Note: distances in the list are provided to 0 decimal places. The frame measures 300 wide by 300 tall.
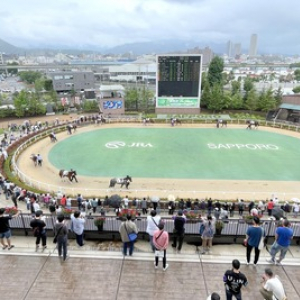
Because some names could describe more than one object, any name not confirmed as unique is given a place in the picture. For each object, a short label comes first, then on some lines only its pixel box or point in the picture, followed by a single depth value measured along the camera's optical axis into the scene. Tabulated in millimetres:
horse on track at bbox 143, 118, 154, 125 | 33494
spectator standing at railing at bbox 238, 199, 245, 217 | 13360
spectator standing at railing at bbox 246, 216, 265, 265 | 6492
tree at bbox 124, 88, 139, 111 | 43438
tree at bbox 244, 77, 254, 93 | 62944
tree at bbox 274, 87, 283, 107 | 41625
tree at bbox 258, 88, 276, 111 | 40062
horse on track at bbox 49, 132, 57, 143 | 26734
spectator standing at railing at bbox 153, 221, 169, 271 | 6285
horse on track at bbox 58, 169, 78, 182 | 17500
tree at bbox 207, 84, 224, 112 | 41250
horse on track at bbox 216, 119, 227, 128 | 32287
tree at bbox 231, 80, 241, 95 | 46522
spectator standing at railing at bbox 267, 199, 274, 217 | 12953
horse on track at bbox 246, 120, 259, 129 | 31547
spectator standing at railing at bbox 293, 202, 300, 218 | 13148
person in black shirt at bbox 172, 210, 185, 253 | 7078
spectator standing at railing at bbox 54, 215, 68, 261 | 6676
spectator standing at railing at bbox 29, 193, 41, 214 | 11562
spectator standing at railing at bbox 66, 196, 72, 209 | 13257
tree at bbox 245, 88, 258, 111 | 41406
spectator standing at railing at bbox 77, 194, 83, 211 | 13397
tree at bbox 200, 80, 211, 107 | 42875
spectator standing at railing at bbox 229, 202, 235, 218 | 13352
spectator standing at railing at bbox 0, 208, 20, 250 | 7027
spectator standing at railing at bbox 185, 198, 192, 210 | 13312
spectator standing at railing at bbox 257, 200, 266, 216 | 12884
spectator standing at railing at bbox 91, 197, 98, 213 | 13258
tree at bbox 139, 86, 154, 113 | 43688
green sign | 36531
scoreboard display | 34656
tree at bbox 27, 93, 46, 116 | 39825
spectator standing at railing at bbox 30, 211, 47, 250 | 7039
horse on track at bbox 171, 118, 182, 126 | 32750
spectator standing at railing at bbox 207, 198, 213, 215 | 13237
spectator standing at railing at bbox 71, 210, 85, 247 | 7148
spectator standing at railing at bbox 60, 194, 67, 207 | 13305
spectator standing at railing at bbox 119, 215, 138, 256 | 6840
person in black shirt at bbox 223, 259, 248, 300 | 5027
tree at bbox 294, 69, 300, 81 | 138325
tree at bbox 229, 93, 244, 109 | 42094
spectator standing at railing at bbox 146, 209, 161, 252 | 6977
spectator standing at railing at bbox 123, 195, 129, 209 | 13509
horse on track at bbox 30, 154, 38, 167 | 20688
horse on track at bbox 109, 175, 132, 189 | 16734
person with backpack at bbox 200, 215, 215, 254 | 7171
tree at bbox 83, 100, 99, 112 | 42406
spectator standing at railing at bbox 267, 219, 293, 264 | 6426
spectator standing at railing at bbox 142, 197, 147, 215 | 13281
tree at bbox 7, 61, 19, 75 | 161562
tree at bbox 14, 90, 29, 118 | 38781
